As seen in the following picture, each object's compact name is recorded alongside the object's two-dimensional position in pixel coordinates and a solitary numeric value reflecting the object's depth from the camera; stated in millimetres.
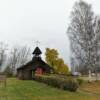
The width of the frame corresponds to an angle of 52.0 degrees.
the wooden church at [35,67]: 18089
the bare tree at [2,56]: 30436
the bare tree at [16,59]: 33108
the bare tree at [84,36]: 15340
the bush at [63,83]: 9419
